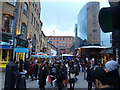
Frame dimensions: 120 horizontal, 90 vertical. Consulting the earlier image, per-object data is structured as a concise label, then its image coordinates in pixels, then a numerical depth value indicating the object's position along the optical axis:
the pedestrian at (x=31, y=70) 12.24
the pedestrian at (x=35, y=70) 12.42
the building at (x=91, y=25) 41.56
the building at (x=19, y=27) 17.23
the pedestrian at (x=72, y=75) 8.68
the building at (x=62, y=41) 115.00
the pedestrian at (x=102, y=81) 2.31
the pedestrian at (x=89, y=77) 8.05
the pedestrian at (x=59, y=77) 7.69
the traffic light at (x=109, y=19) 2.14
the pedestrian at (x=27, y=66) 12.76
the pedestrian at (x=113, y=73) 2.40
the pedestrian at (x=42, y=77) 7.71
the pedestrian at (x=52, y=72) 8.95
